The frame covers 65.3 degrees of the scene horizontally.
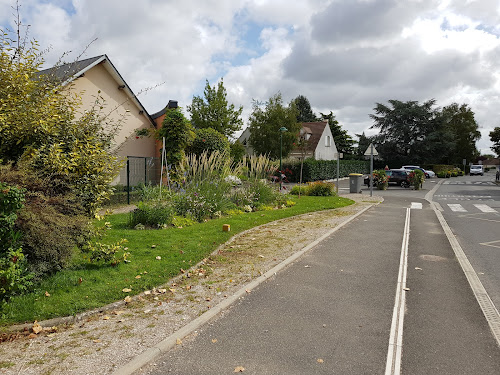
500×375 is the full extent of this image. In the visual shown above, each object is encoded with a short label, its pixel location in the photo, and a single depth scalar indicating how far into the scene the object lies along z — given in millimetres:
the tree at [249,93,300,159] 40469
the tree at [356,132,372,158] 68544
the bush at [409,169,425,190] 30156
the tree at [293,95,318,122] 82625
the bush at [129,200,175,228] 9461
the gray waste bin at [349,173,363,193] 25719
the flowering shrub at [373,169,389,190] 28838
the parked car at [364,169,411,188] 31805
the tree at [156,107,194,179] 17875
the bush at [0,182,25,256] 4129
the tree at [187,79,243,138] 37812
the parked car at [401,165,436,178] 55619
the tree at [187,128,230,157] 22969
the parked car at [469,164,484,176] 71750
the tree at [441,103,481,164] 84250
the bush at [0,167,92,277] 4668
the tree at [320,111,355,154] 72125
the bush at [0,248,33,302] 4070
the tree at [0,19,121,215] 5168
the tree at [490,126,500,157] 58928
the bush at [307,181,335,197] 21422
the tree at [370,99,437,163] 64688
